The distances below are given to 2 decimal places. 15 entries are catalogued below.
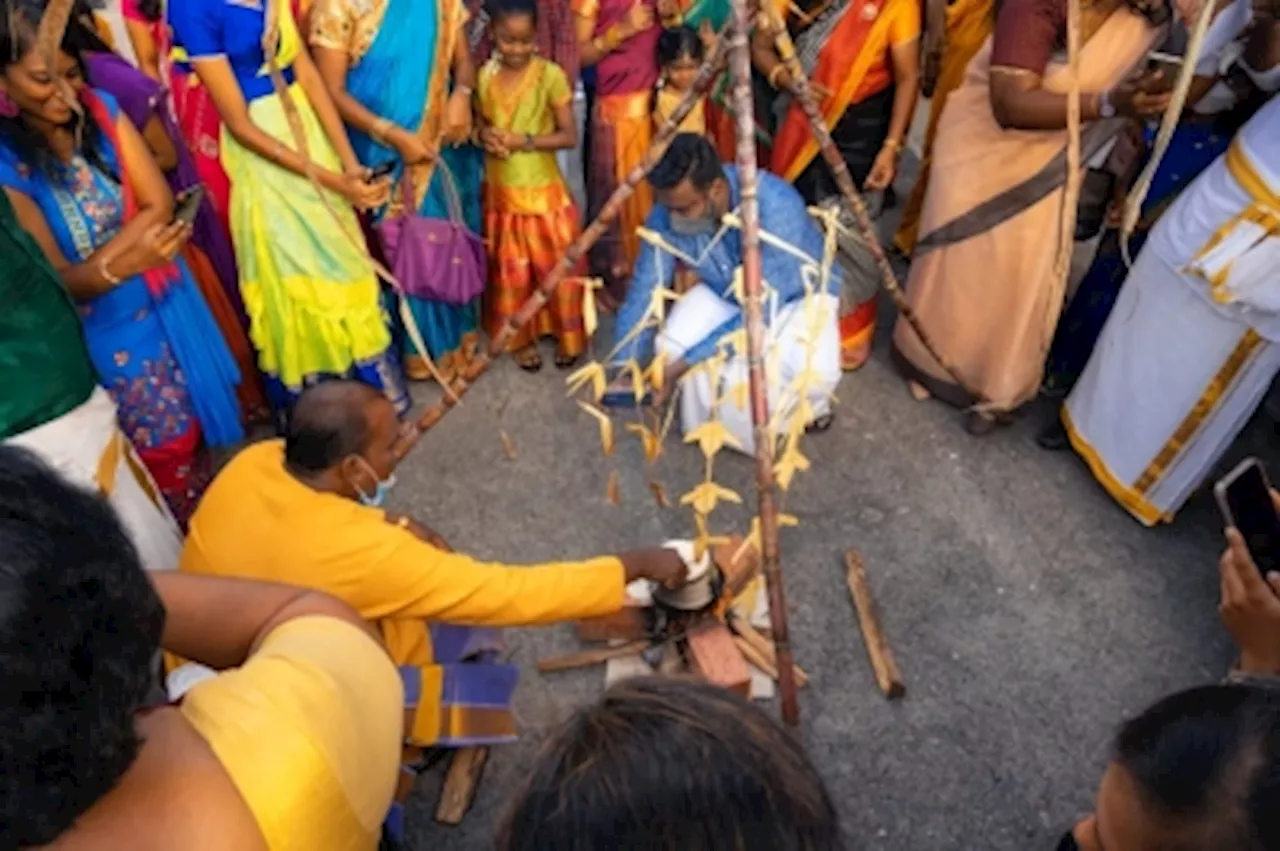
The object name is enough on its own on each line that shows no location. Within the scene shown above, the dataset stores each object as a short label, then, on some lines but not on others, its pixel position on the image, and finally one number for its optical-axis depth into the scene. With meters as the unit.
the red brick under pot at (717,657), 2.58
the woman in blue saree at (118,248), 2.42
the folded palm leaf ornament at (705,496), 2.47
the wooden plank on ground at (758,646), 2.75
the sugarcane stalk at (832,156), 2.25
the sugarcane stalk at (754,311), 2.08
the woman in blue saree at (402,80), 3.09
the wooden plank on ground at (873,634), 2.70
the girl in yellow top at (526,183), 3.49
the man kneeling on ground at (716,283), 3.10
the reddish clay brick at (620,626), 2.80
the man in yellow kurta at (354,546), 1.99
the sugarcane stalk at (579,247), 2.25
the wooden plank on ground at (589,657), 2.80
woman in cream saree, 2.91
